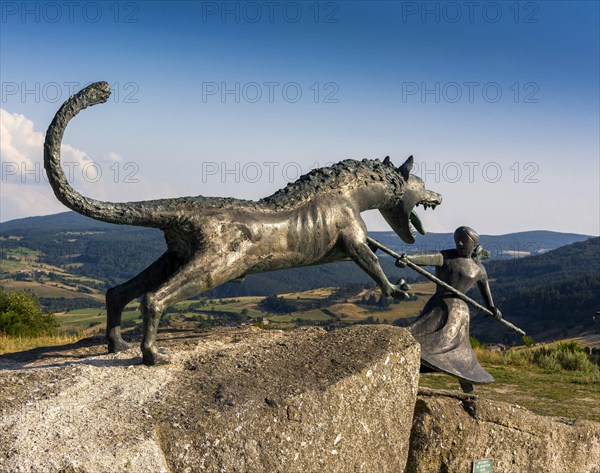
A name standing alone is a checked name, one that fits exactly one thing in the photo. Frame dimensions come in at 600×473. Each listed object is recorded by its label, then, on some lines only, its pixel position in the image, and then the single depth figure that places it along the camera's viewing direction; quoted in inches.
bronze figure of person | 288.2
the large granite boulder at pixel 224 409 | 175.0
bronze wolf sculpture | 219.3
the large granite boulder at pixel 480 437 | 240.8
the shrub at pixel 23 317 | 560.1
